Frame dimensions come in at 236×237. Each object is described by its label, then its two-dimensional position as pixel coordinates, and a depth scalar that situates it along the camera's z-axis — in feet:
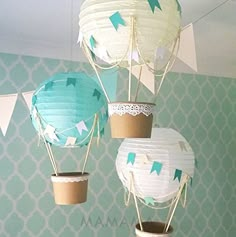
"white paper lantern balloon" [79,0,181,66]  2.45
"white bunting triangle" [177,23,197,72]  3.48
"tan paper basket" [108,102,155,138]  2.79
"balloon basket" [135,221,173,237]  3.14
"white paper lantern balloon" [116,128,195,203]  3.40
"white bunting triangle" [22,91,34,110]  4.51
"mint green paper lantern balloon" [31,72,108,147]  2.90
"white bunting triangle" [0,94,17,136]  4.76
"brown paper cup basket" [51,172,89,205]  3.19
